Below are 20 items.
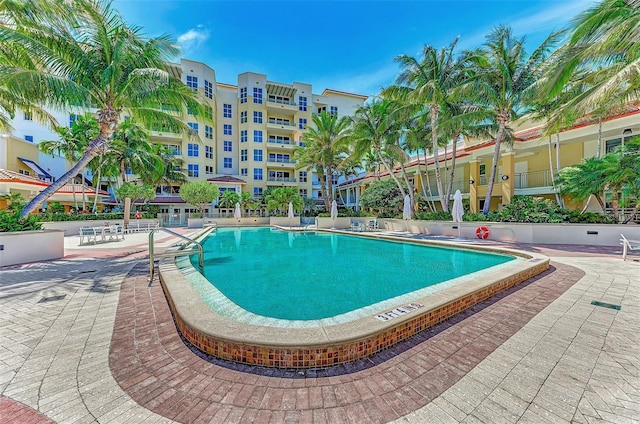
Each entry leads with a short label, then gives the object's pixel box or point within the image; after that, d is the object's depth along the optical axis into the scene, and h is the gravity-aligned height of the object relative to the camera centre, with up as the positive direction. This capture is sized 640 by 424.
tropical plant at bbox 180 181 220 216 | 25.22 +1.80
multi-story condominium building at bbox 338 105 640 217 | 14.91 +3.95
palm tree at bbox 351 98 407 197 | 20.25 +6.43
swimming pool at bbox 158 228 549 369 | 2.88 -1.49
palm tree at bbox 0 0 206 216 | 8.70 +5.41
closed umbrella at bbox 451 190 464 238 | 14.44 +0.03
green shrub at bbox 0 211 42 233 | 8.47 -0.40
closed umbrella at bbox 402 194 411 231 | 17.76 -0.02
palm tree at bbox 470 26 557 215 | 14.59 +7.68
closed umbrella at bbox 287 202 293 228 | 24.42 -0.13
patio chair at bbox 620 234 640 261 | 8.22 -1.23
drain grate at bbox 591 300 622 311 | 4.48 -1.69
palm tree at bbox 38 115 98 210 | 20.92 +5.75
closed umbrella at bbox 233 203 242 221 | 26.03 -0.16
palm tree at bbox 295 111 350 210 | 25.73 +6.55
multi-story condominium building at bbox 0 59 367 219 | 33.16 +10.53
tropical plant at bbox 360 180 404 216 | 23.44 +1.11
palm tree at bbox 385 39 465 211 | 16.55 +8.90
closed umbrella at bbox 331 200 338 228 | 22.77 -0.09
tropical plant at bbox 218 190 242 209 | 28.62 +1.26
